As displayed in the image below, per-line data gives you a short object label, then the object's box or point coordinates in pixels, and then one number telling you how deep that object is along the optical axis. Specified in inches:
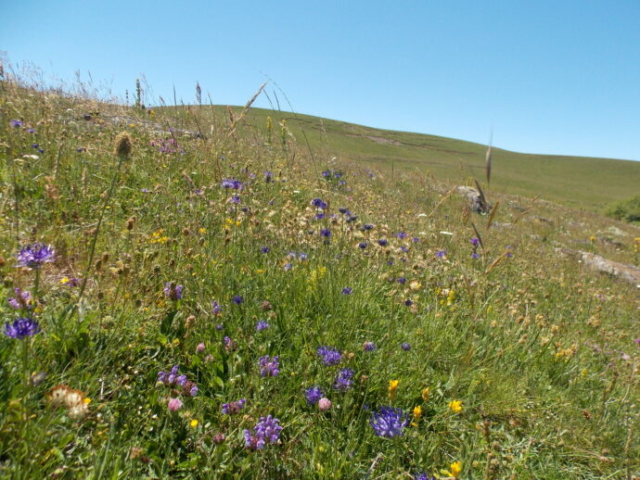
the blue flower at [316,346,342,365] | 19.8
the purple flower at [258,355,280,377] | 19.2
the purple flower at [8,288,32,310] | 18.3
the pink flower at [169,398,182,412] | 17.3
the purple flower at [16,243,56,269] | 15.8
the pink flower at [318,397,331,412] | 18.2
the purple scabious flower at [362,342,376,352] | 21.6
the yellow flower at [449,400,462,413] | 19.0
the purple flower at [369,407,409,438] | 16.9
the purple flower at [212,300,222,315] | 22.4
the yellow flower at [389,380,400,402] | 16.6
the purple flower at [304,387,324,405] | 19.4
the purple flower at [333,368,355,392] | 19.5
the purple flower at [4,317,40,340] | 14.2
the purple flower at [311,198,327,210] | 32.1
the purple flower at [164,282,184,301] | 21.8
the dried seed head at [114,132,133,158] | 18.9
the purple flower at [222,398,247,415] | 18.0
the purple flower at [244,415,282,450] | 16.8
